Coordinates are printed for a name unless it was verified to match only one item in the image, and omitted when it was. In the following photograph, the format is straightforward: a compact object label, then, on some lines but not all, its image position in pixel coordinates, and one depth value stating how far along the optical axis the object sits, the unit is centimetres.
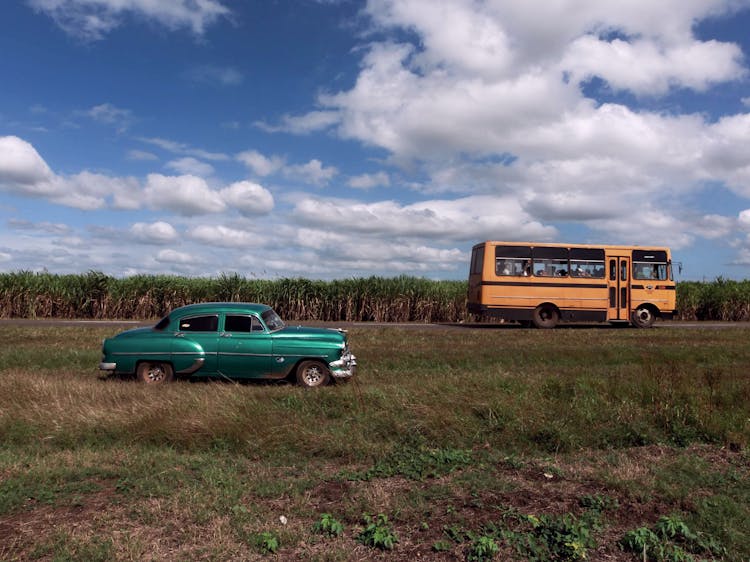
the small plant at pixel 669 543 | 404
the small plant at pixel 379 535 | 415
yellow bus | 2181
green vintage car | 1032
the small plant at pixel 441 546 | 412
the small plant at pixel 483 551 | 401
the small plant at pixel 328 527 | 435
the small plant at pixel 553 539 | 406
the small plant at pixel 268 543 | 409
